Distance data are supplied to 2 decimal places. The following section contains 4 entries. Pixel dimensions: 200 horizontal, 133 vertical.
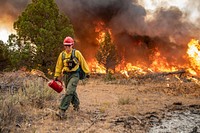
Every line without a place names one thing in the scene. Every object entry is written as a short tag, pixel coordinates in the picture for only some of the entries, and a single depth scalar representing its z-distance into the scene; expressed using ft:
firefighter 22.12
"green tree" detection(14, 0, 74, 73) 57.36
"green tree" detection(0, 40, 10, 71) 68.76
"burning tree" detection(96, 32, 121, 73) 104.17
